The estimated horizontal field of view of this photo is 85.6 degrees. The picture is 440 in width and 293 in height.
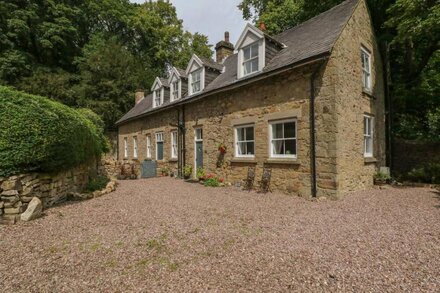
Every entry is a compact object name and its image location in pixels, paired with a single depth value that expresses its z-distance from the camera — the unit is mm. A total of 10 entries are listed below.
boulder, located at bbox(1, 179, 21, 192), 5324
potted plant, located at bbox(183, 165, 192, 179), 13508
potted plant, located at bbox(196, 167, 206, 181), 12042
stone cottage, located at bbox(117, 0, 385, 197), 7895
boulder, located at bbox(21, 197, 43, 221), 5441
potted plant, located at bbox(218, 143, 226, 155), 11336
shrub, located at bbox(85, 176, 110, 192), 9170
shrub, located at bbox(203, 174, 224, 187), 11078
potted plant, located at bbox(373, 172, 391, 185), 9961
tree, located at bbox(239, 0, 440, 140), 12805
